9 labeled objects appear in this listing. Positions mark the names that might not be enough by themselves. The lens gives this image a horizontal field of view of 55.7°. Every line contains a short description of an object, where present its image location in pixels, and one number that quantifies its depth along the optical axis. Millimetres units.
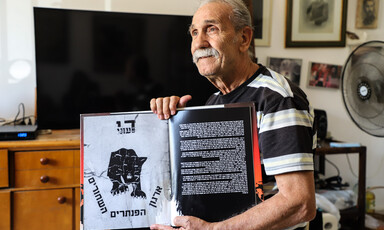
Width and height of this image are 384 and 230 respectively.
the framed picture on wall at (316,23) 2891
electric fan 2572
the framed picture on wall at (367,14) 3066
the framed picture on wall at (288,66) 2854
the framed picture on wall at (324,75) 2977
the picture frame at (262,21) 2807
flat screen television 2227
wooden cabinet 1979
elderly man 910
